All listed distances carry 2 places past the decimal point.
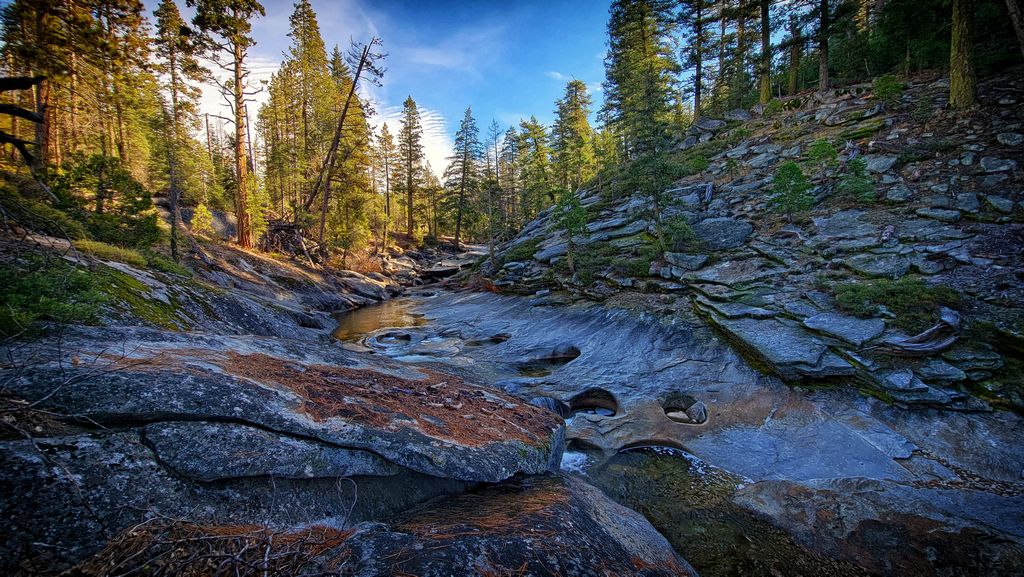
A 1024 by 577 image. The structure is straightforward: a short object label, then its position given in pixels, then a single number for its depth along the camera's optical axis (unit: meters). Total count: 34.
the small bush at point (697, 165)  19.94
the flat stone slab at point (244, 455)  3.10
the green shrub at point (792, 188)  12.24
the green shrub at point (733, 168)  17.38
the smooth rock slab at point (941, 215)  9.53
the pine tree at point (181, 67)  15.59
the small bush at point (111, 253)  8.31
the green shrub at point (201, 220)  18.91
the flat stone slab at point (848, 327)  7.95
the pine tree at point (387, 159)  47.34
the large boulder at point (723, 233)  13.13
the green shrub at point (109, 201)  10.55
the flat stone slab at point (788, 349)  7.95
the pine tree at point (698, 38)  25.56
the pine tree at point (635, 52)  27.48
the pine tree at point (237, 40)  15.99
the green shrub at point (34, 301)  3.98
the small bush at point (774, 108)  20.58
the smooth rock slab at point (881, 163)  12.29
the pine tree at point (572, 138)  35.84
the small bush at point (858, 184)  11.52
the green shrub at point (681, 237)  13.49
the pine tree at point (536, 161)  38.34
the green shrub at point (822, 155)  13.19
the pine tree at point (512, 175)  45.03
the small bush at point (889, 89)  15.29
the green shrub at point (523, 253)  21.67
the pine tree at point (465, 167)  40.34
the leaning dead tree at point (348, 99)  20.97
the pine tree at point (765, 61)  21.64
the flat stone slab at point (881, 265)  8.98
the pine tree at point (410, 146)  41.19
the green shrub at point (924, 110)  13.21
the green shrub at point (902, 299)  7.75
